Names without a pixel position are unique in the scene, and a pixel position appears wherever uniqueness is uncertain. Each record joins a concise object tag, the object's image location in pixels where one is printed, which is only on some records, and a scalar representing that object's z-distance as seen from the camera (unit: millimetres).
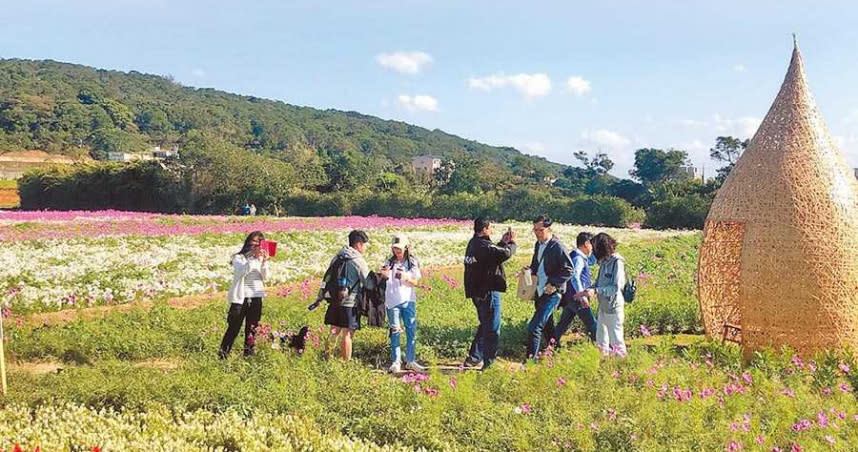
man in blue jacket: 8102
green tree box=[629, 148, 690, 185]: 70812
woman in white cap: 8023
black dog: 8062
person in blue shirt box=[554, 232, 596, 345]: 8797
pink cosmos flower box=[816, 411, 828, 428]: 5418
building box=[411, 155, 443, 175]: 133450
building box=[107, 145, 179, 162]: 93000
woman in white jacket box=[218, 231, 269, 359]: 8125
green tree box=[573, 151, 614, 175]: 85000
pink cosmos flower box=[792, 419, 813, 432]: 5352
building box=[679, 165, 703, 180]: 72288
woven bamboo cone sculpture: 7965
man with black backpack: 7801
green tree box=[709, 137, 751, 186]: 62969
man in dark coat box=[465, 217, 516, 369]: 7910
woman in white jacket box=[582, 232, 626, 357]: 7910
